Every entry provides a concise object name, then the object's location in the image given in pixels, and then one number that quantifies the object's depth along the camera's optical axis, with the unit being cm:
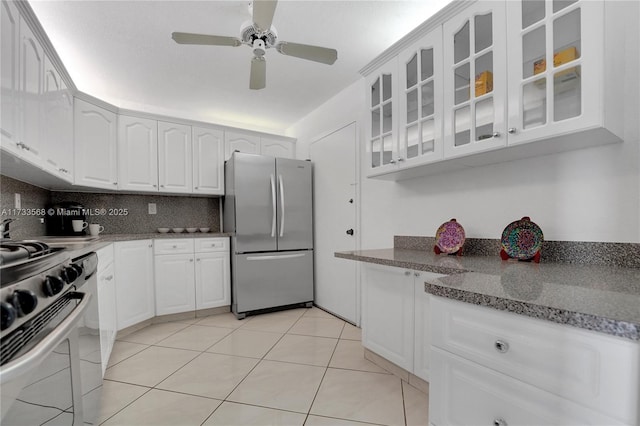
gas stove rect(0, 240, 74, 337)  69
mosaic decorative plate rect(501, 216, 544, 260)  146
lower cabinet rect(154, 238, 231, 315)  297
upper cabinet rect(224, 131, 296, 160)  358
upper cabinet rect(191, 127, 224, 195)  337
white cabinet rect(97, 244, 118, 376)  180
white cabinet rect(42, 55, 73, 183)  191
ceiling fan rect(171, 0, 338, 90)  171
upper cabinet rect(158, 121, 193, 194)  319
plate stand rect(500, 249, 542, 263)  145
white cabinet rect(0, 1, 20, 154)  133
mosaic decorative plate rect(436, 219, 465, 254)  180
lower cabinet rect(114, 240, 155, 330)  254
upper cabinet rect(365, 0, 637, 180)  114
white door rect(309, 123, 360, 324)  299
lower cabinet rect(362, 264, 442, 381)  161
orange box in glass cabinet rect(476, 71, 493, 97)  146
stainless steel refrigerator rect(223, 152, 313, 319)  316
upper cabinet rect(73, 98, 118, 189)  259
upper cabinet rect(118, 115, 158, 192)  297
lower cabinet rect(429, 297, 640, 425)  61
